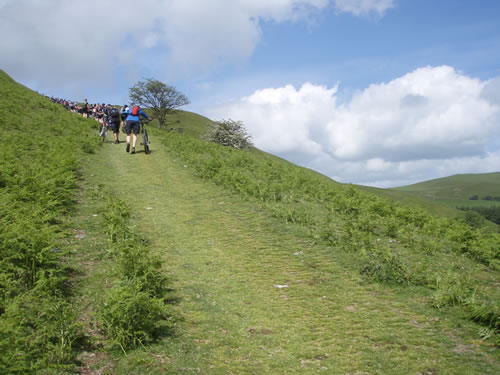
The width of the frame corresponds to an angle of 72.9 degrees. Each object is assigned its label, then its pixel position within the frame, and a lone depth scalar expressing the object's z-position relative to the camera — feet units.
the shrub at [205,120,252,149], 182.85
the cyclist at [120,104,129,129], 76.96
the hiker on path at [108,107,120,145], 90.42
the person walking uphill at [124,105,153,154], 69.97
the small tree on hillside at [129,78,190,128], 283.38
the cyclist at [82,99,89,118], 145.07
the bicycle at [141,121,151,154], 73.91
